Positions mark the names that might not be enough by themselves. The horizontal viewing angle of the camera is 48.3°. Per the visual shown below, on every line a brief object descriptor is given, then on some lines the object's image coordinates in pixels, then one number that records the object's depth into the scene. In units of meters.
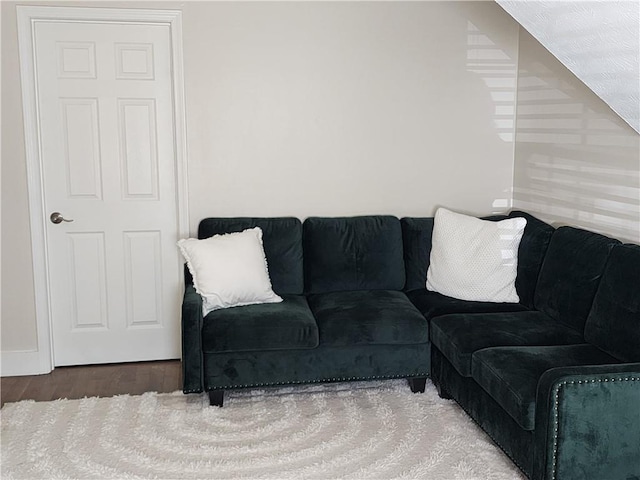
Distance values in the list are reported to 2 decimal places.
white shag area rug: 2.92
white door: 4.00
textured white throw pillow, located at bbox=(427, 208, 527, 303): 3.85
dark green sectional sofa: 2.50
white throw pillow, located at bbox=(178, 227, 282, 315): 3.67
